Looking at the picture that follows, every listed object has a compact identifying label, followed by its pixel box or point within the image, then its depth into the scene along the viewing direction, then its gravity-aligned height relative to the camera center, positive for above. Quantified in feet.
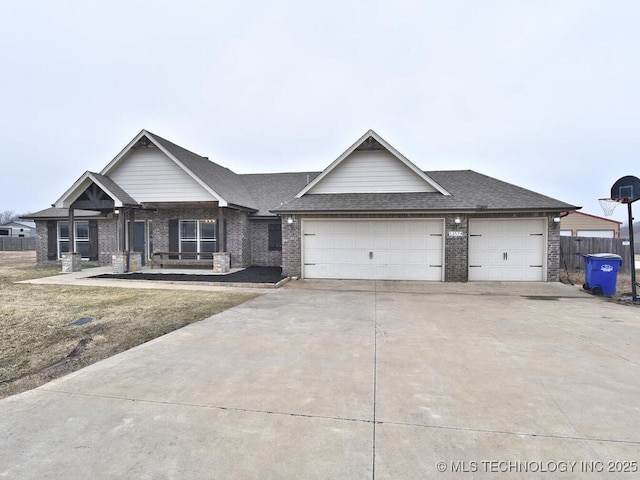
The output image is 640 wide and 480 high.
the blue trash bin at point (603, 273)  32.55 -4.02
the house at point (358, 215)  39.83 +2.70
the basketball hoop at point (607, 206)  37.81 +3.48
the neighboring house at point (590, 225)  105.60 +2.92
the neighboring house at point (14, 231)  140.41 +2.63
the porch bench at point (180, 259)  49.06 -3.79
